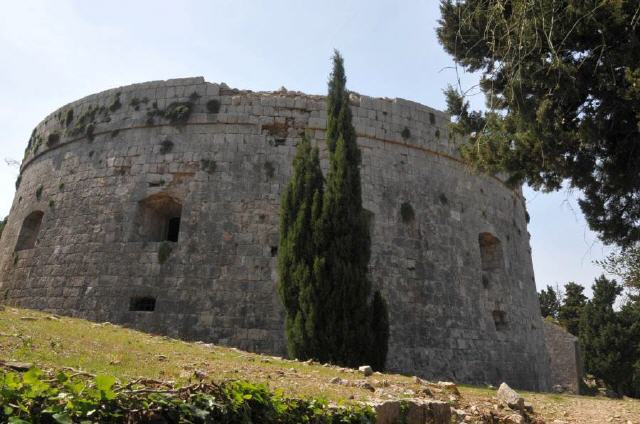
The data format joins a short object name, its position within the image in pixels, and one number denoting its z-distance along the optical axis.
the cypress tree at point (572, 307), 29.22
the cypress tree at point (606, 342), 21.05
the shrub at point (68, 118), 12.92
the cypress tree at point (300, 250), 8.34
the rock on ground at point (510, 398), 6.07
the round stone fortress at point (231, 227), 10.31
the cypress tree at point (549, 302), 35.31
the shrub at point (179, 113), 11.62
